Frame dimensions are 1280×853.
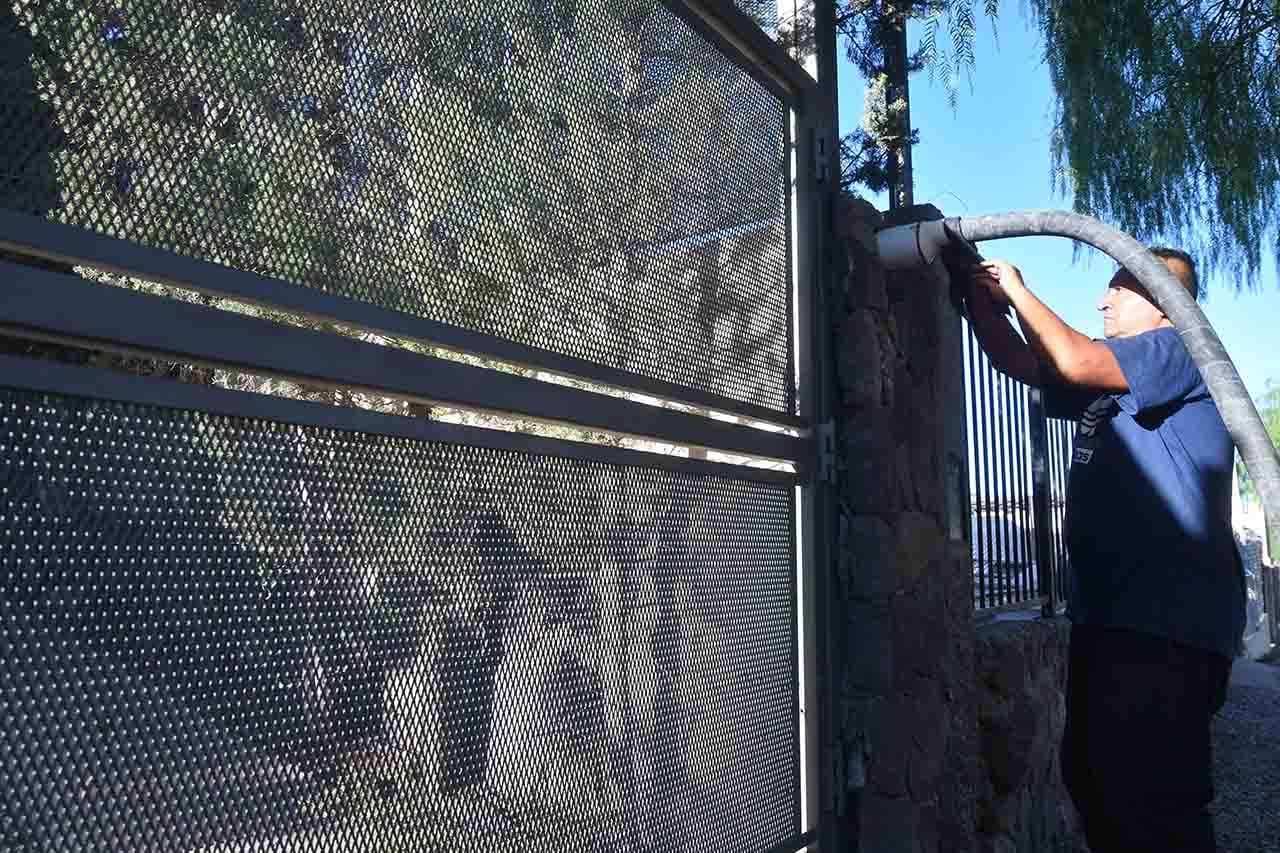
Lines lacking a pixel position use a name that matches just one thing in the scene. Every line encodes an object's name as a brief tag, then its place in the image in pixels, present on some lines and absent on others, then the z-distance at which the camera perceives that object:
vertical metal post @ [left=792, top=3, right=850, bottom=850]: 2.81
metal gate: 1.20
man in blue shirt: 2.73
